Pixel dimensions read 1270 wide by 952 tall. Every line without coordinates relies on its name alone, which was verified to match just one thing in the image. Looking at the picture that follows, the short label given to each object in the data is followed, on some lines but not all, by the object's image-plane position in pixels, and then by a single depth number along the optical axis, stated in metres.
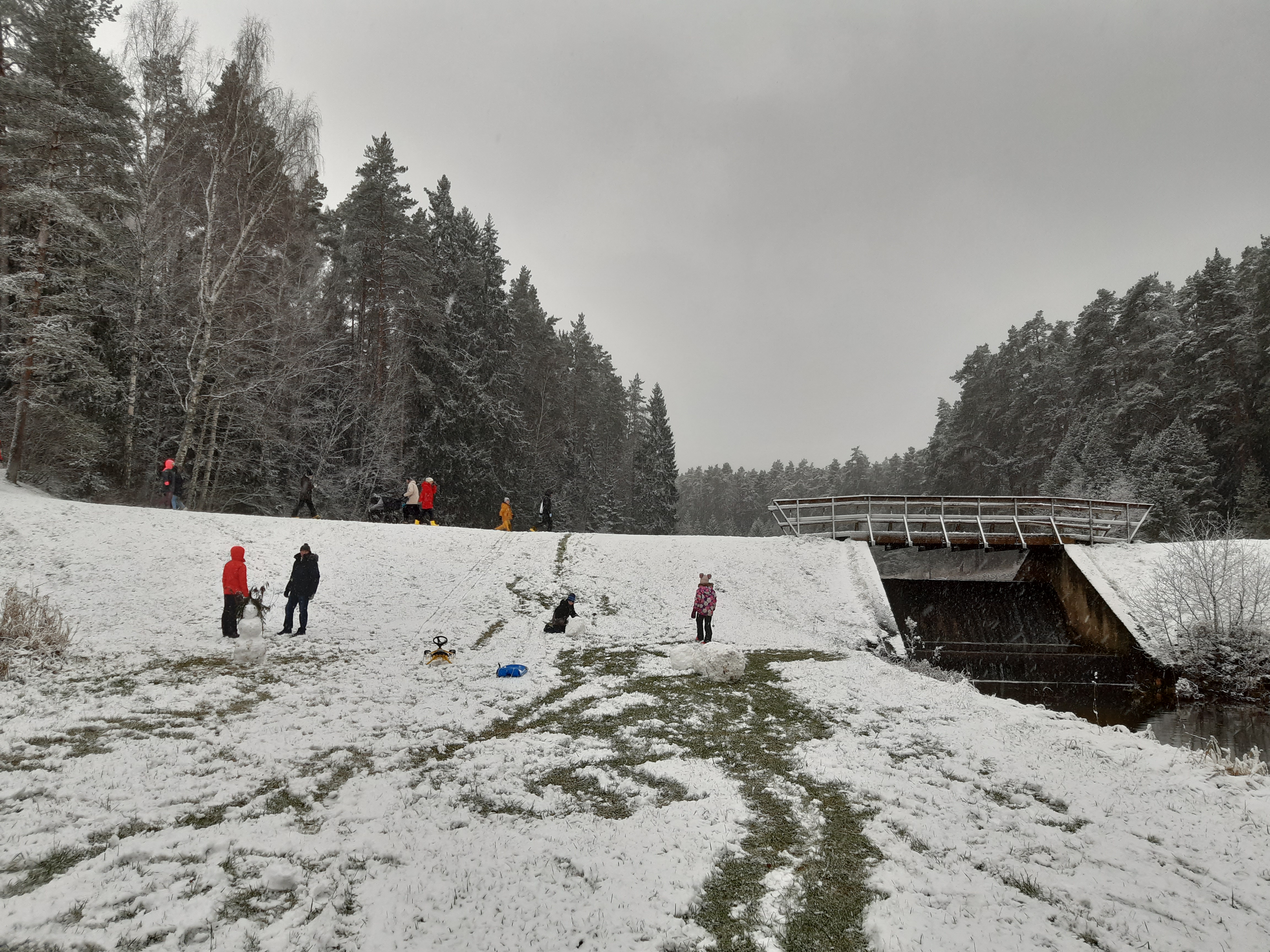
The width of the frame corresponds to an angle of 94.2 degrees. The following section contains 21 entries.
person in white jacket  22.38
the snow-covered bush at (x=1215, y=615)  14.60
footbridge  16.84
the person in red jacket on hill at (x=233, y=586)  11.34
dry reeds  9.09
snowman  9.89
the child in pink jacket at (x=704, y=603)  13.65
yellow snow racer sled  11.21
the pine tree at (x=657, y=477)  57.06
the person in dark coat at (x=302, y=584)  12.46
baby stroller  23.61
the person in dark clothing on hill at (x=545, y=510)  23.20
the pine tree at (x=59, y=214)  17.94
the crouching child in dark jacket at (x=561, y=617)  14.30
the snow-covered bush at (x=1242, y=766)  6.54
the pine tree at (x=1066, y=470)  44.25
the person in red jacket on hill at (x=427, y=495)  22.94
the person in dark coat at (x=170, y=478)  19.70
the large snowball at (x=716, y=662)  11.11
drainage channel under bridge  16.16
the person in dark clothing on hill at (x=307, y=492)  20.42
